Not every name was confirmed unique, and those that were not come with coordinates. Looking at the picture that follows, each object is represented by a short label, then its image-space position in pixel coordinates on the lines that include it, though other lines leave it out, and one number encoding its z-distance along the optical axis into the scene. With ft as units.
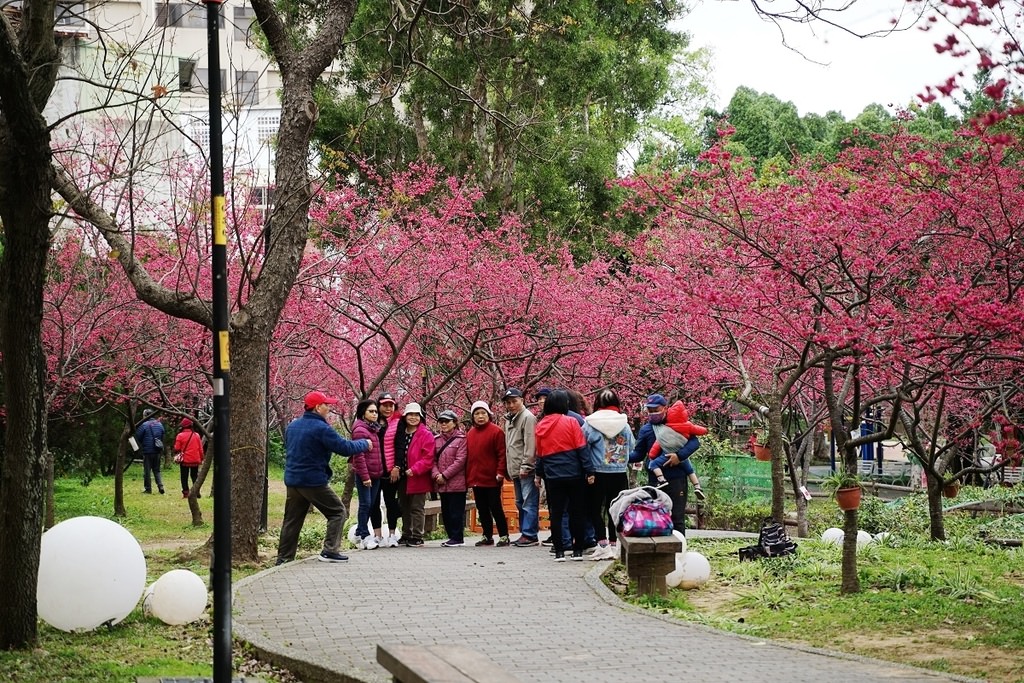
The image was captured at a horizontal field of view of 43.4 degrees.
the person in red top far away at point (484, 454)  50.65
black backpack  46.07
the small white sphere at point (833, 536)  52.51
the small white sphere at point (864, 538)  51.09
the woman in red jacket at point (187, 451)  92.30
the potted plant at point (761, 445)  76.69
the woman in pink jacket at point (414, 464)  51.24
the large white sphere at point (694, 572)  41.86
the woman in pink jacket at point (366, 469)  51.52
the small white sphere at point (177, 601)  33.94
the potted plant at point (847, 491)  38.11
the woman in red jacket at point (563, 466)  46.09
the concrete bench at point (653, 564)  37.70
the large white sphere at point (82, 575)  31.40
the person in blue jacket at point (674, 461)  45.85
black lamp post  24.34
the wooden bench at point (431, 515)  61.87
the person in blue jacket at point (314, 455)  44.55
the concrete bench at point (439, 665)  21.06
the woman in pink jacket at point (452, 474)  51.39
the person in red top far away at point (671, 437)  45.50
